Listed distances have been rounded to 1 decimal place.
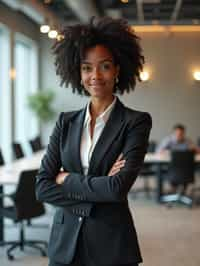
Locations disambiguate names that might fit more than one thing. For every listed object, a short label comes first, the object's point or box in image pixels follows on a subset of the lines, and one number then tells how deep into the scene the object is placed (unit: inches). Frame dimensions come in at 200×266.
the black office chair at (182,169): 306.8
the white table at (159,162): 314.2
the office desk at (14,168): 216.1
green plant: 466.0
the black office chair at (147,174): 353.4
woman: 75.6
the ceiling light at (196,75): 479.2
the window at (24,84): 466.6
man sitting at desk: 348.5
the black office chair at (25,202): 195.9
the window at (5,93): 411.2
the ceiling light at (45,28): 264.7
